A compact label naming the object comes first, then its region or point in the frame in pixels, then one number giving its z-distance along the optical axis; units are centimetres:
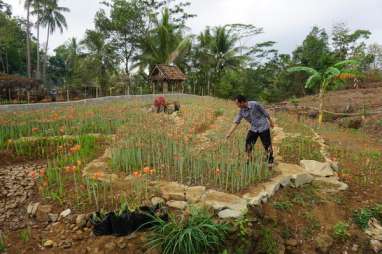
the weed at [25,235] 313
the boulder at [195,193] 359
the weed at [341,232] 361
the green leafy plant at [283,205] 387
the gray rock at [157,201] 341
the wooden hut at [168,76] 1748
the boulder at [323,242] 345
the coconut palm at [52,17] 2628
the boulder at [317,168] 495
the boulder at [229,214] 331
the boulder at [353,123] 1136
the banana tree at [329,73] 938
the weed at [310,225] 363
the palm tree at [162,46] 2127
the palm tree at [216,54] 2352
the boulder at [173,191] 365
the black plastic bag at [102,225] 307
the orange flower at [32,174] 458
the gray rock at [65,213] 345
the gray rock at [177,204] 347
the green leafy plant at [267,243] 323
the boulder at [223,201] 340
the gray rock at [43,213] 351
